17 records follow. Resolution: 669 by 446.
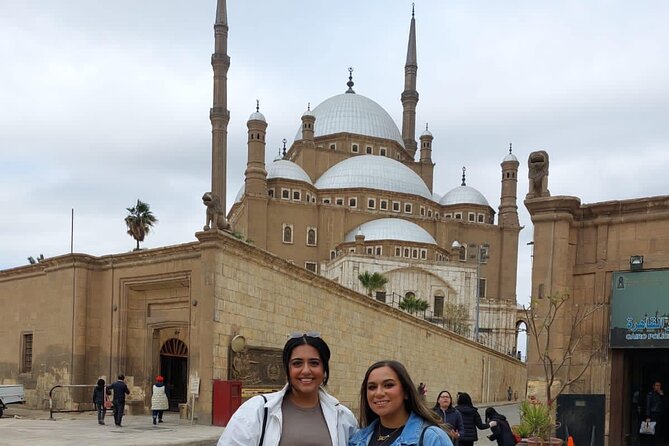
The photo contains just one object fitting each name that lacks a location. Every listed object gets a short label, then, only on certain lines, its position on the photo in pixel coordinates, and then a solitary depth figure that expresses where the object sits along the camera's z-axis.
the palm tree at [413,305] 44.44
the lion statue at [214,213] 15.75
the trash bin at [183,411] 15.37
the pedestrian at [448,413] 7.49
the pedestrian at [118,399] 14.36
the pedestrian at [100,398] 14.91
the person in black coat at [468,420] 8.00
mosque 52.38
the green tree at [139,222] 32.06
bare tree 11.30
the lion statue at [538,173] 11.89
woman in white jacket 2.68
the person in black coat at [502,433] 7.76
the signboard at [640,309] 10.73
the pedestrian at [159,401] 14.77
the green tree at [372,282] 45.66
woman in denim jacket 2.61
